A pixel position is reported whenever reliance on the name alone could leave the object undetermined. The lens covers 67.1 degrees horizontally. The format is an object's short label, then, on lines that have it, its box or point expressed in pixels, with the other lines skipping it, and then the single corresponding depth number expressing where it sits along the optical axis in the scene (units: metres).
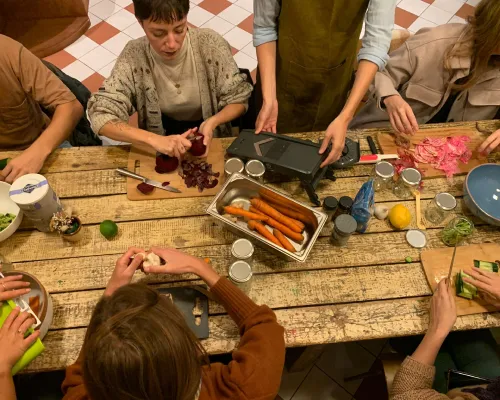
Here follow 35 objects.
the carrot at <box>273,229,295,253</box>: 1.39
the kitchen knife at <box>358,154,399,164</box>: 1.71
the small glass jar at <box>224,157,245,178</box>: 1.57
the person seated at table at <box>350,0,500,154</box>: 1.73
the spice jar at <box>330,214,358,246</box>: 1.38
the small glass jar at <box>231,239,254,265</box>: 1.35
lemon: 1.50
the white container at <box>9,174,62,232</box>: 1.34
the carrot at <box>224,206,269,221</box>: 1.45
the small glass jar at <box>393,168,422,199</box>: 1.58
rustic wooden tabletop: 1.29
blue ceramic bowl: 1.52
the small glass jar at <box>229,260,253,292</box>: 1.30
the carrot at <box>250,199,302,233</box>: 1.45
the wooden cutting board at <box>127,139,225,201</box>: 1.58
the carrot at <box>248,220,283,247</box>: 1.40
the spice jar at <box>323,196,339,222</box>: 1.48
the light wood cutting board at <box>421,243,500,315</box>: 1.36
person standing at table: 1.74
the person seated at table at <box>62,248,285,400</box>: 0.83
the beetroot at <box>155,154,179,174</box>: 1.63
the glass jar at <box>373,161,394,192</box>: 1.59
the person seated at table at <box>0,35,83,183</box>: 1.63
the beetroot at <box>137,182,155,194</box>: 1.56
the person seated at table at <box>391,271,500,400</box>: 1.26
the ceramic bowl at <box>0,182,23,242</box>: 1.50
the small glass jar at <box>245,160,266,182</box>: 1.54
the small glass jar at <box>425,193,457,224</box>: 1.52
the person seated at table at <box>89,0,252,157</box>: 1.59
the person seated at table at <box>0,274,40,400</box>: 1.12
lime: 1.43
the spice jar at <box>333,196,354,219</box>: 1.48
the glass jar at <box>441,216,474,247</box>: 1.46
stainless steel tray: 1.38
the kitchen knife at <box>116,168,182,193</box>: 1.59
